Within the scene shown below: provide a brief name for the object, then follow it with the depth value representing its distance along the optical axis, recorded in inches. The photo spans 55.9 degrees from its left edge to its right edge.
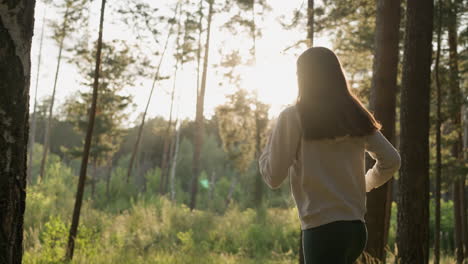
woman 82.7
